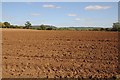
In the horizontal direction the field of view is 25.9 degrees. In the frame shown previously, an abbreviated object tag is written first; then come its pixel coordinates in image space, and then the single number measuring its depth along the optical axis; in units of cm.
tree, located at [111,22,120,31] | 8681
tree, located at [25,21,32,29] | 12256
